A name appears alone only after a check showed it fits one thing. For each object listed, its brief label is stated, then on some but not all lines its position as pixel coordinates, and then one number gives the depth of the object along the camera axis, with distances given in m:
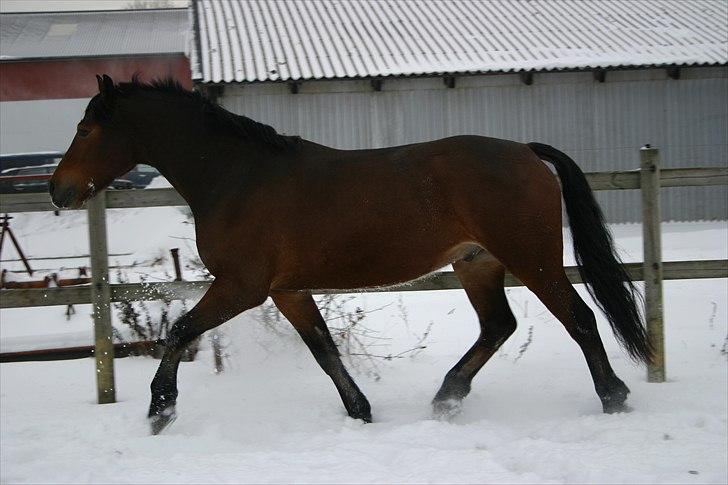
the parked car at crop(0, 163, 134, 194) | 17.30
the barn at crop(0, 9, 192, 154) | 25.12
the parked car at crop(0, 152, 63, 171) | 21.25
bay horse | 4.42
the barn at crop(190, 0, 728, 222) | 15.05
